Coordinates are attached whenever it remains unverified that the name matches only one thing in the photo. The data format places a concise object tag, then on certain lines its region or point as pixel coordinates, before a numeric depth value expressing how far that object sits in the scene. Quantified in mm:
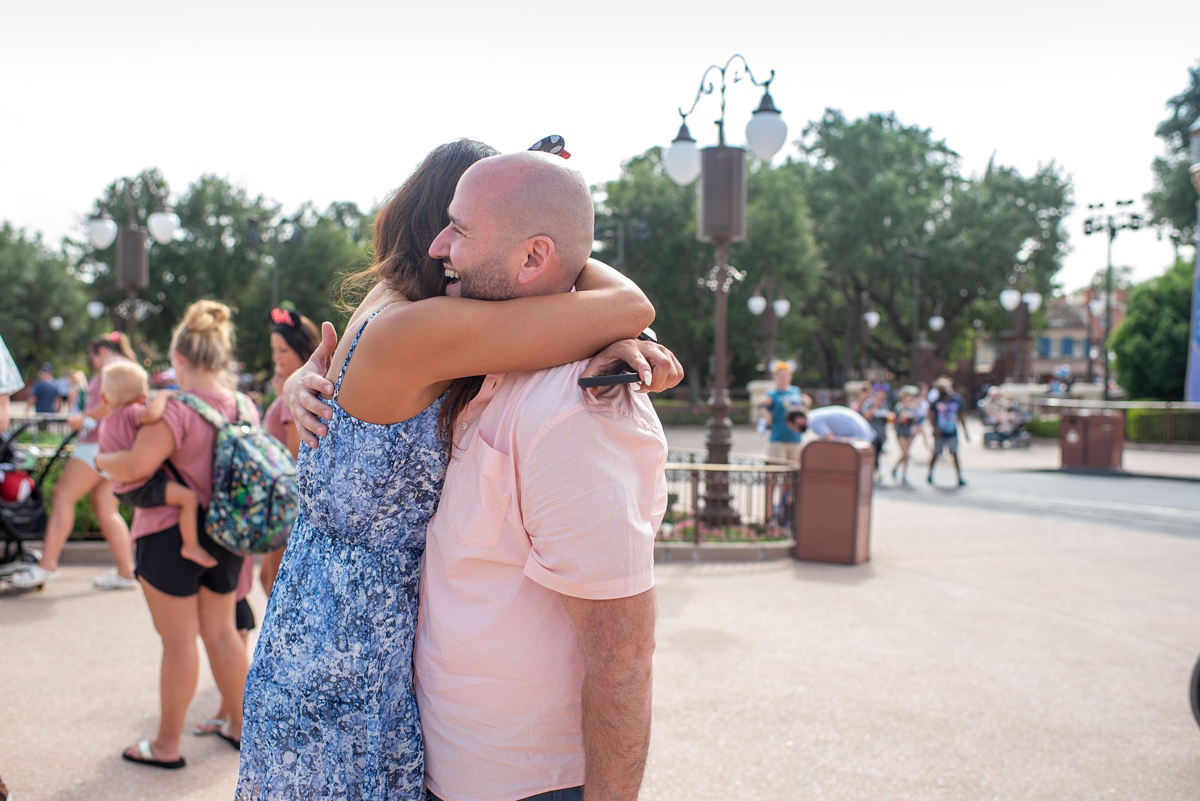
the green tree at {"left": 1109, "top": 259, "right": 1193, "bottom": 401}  30312
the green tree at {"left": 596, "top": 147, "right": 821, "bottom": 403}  33625
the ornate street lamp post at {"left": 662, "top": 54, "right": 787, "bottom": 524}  8844
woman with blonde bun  3441
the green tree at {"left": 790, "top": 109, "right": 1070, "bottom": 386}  42688
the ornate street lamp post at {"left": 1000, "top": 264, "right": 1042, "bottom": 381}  26578
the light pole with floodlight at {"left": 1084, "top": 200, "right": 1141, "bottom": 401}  25328
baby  3418
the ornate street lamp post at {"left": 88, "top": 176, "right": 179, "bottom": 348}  11805
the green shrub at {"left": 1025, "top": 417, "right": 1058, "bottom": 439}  24469
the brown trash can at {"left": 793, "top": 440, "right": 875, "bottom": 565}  7781
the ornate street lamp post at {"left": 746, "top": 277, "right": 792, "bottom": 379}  26922
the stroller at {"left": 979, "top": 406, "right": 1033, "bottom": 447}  22984
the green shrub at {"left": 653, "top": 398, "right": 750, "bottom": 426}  30484
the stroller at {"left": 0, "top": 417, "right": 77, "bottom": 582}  6168
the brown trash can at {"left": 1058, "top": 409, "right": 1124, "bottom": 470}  17281
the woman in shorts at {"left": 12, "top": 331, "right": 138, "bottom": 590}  6270
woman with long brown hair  1312
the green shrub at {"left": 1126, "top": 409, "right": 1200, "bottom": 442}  21578
